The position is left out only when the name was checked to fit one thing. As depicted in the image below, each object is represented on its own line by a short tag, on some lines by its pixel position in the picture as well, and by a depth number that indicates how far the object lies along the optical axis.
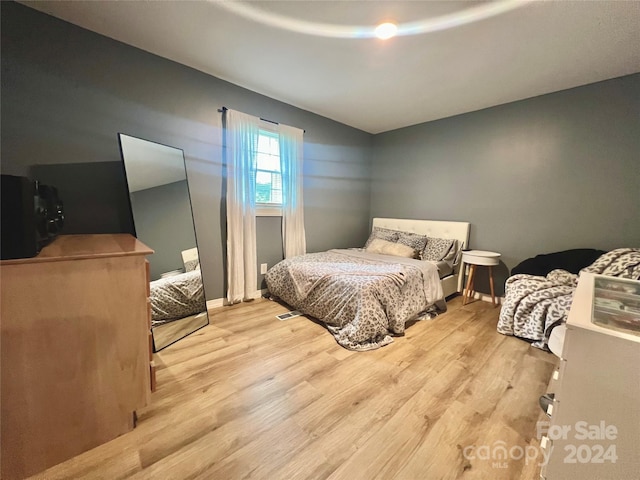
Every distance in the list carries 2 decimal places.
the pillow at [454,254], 3.19
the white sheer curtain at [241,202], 2.71
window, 3.03
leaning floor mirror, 1.95
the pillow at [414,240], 3.35
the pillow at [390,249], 3.20
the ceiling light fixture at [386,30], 1.76
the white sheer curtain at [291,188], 3.16
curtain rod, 2.64
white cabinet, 0.64
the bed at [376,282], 2.09
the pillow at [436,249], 3.20
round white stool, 2.80
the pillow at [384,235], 3.64
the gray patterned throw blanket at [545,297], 2.01
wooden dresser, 0.96
